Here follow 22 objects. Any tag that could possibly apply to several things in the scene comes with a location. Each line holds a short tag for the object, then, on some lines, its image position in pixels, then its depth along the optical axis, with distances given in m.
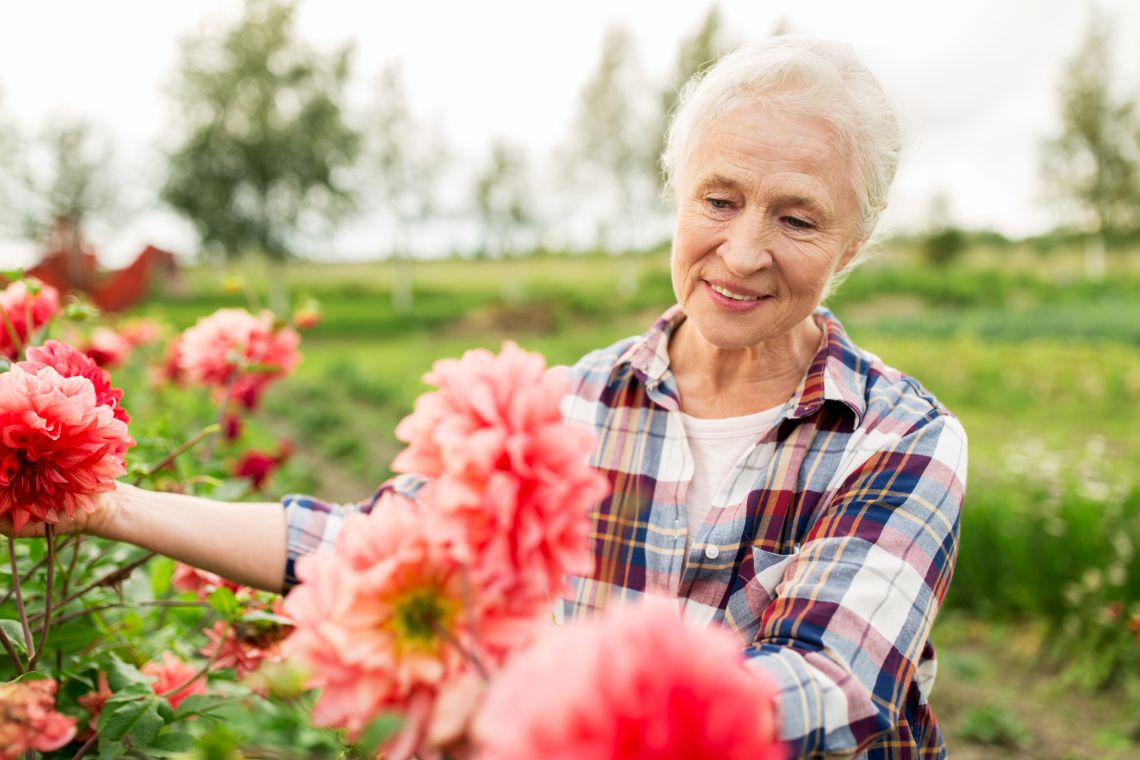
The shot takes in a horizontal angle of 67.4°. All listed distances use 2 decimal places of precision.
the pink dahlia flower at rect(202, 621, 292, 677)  1.25
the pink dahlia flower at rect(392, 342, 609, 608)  0.63
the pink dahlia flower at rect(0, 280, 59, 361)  1.50
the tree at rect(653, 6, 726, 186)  25.81
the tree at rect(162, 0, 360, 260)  25.31
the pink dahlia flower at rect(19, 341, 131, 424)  1.04
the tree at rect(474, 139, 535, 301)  31.89
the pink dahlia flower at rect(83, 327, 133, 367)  2.22
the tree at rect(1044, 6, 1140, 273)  29.55
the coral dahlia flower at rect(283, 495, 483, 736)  0.63
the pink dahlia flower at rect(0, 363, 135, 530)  0.94
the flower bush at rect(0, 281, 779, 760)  0.50
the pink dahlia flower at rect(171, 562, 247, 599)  1.48
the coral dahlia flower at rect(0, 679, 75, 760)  0.80
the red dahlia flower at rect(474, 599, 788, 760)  0.48
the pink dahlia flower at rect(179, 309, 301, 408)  2.06
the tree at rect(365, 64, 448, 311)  29.61
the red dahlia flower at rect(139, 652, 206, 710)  1.31
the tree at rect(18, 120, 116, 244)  27.70
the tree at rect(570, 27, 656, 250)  29.03
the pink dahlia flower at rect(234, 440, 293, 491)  2.46
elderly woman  1.21
